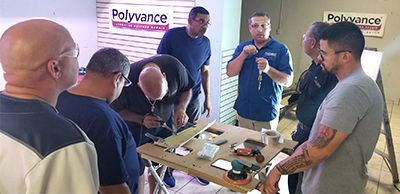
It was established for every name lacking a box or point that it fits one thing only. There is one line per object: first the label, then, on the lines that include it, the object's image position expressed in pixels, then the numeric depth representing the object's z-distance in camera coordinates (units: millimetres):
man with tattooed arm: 1428
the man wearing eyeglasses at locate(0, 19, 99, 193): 877
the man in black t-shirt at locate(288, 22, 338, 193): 2227
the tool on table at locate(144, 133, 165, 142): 2038
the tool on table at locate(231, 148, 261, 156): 1892
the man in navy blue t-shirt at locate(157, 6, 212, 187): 3015
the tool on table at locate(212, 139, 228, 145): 2076
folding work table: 1669
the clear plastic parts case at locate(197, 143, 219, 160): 1850
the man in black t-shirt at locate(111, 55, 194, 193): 2164
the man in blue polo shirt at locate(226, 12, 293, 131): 2703
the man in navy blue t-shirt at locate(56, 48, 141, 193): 1382
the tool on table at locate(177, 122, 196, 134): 2364
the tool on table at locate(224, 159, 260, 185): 1612
